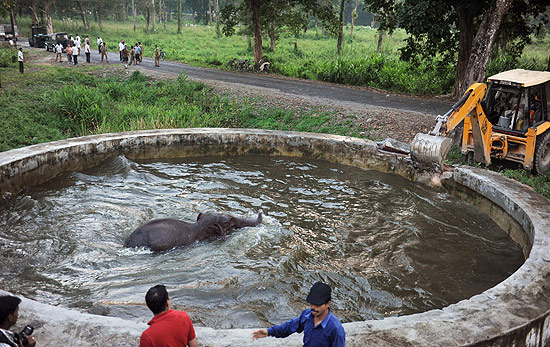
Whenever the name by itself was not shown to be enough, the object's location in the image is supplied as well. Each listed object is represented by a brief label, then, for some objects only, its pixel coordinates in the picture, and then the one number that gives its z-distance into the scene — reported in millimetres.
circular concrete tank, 4711
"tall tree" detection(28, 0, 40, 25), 47125
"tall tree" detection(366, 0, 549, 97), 18734
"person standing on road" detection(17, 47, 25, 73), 23031
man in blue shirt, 3514
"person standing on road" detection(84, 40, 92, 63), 29531
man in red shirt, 3750
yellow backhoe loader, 11172
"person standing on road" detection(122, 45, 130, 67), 29247
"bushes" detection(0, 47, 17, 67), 24969
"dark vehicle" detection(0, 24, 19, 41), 39488
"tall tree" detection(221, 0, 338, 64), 27484
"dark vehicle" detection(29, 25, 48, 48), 39156
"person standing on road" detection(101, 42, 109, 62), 28888
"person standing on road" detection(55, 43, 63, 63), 28484
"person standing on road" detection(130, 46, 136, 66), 27483
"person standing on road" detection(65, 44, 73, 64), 29016
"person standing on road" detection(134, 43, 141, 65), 28891
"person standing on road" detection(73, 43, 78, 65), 27734
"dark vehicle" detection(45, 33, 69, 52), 35844
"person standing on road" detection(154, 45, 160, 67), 28203
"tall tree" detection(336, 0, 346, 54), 28781
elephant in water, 7595
